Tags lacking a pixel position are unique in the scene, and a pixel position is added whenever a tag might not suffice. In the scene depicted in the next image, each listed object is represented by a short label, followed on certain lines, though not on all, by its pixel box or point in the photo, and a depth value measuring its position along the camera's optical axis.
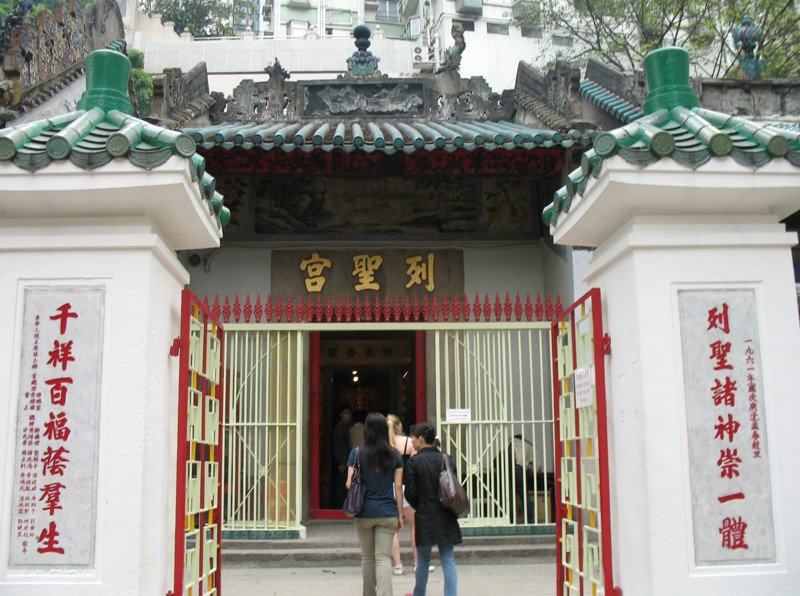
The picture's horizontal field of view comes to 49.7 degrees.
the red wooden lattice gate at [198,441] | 4.48
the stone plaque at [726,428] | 3.98
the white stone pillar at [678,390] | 3.95
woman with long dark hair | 5.99
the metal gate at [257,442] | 8.61
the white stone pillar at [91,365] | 3.93
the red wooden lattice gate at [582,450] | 4.46
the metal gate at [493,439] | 8.55
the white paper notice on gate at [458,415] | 8.61
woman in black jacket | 6.01
